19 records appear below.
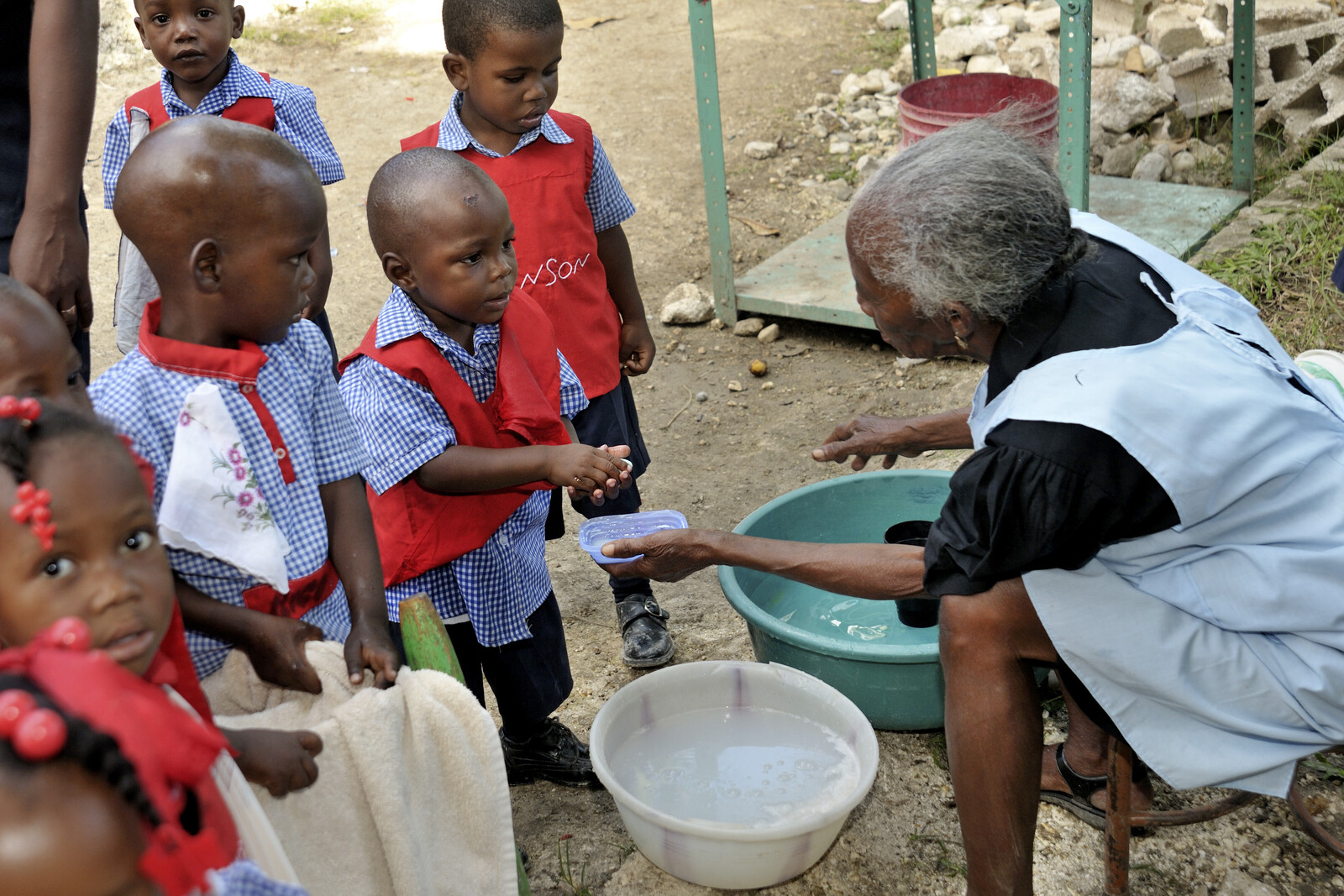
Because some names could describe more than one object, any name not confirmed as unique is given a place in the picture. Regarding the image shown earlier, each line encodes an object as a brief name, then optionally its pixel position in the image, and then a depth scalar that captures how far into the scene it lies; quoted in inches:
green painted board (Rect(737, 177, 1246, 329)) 167.0
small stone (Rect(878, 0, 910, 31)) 277.1
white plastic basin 74.0
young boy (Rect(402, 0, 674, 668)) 92.9
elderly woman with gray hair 62.6
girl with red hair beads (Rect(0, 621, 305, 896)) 30.9
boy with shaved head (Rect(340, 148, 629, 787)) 73.7
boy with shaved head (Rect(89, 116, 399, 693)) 54.9
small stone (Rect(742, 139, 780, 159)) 227.0
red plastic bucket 142.2
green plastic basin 87.1
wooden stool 71.8
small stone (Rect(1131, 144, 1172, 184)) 198.7
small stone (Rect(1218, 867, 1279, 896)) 75.9
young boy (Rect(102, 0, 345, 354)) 95.4
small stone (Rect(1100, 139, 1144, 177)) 201.5
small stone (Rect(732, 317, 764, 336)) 175.3
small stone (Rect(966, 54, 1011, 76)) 233.0
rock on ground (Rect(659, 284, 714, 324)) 177.8
